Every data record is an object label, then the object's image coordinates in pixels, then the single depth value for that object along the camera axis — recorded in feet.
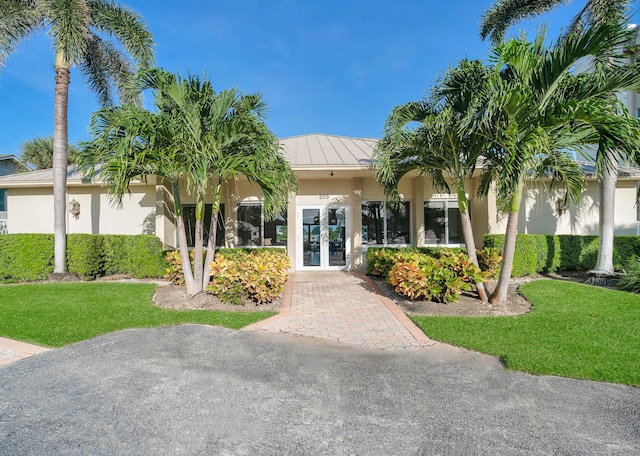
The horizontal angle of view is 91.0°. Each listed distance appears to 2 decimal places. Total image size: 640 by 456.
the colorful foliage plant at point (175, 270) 29.68
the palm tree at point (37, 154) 82.28
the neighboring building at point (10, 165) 78.47
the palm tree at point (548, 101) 19.43
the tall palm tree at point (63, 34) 31.63
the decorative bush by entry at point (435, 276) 23.75
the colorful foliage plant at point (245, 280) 23.85
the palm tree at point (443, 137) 22.50
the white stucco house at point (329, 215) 41.14
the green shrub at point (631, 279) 27.82
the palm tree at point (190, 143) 22.03
